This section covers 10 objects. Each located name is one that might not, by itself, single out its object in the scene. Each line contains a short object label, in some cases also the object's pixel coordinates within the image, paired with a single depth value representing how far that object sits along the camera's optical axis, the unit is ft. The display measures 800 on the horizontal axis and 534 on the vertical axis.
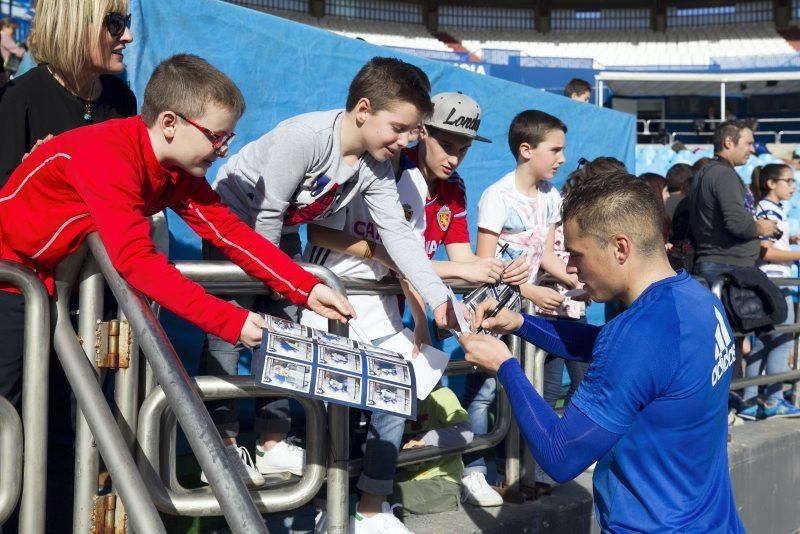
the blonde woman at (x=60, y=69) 8.99
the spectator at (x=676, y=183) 22.58
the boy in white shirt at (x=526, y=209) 13.16
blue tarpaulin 11.88
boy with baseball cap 9.56
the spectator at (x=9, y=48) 33.21
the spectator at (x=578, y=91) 24.18
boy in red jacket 7.00
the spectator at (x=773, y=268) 19.99
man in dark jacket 17.75
